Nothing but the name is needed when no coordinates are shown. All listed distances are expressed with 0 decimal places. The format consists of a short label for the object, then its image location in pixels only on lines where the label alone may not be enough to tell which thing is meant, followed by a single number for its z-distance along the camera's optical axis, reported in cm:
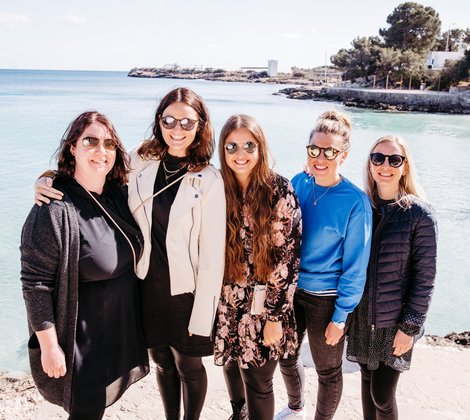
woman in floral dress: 225
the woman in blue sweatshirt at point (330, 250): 232
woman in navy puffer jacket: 233
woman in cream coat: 231
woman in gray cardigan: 197
